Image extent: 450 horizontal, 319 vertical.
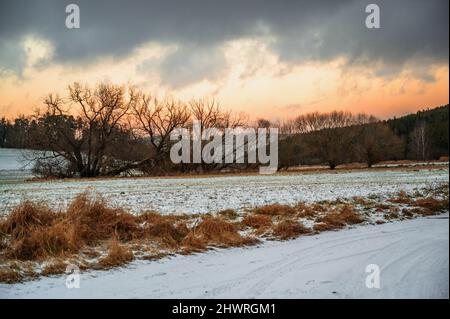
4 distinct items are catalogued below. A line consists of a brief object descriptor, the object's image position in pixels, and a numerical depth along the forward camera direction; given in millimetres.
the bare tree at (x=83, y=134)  45000
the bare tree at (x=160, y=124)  51175
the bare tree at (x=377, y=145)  65312
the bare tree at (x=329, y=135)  69812
